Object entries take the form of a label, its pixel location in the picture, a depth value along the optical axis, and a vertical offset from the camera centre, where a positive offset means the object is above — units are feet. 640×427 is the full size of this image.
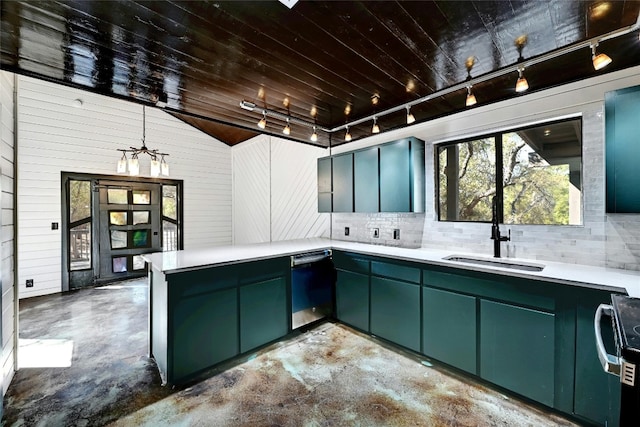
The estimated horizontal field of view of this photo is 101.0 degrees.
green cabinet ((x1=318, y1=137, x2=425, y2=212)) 9.58 +1.28
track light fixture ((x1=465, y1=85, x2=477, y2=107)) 6.53 +2.75
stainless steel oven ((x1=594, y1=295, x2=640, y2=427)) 3.01 -1.88
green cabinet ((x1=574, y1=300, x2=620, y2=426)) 5.04 -3.35
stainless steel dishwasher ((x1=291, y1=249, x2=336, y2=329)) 9.44 -2.88
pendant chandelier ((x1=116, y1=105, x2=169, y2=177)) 10.34 +1.90
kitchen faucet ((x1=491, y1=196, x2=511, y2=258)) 7.93 -0.70
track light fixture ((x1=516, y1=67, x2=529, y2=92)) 5.81 +2.78
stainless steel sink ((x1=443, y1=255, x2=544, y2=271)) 7.13 -1.52
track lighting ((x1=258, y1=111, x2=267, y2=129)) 9.07 +3.10
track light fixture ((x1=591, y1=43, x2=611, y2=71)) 4.85 +2.77
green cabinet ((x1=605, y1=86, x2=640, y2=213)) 5.46 +1.26
